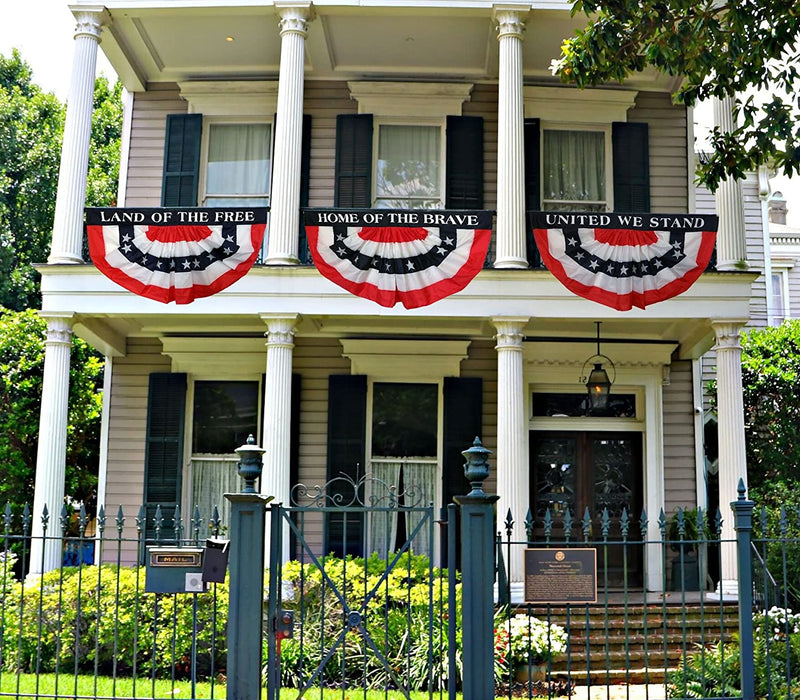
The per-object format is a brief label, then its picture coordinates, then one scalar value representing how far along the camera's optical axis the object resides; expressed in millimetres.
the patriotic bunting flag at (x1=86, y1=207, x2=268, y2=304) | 11703
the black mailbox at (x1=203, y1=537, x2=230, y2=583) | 7000
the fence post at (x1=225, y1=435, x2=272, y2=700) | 6742
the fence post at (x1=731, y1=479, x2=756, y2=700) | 7121
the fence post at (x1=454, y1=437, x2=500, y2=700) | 6703
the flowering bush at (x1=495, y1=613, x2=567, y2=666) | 9703
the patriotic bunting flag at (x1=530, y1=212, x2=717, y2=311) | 11570
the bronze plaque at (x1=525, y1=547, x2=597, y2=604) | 7059
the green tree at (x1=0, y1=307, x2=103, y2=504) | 17359
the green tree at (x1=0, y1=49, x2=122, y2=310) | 23547
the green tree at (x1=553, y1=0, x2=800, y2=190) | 9477
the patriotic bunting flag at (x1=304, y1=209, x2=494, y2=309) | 11570
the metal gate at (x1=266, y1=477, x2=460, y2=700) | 9539
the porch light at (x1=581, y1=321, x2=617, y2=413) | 13516
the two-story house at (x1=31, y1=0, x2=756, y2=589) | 13906
